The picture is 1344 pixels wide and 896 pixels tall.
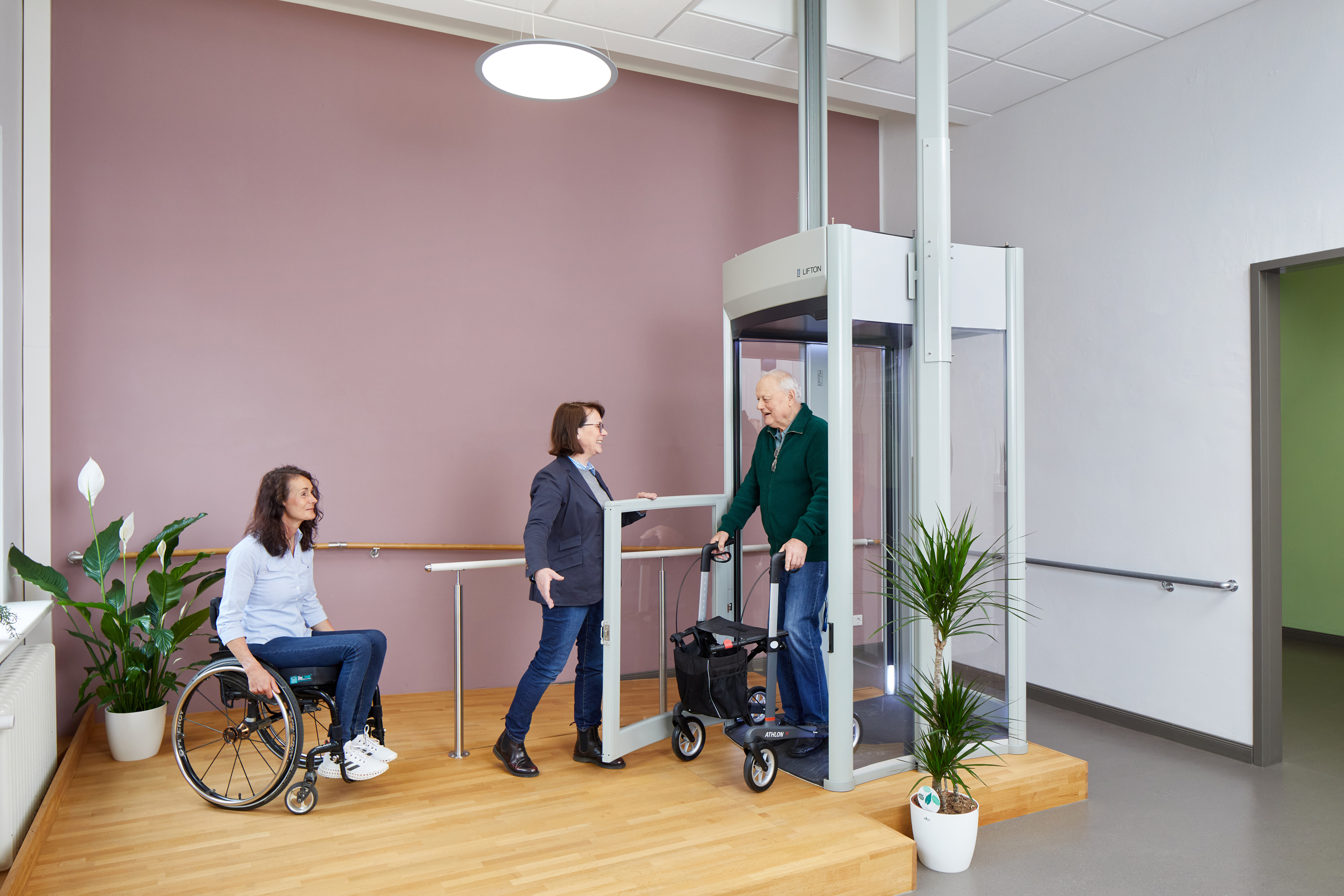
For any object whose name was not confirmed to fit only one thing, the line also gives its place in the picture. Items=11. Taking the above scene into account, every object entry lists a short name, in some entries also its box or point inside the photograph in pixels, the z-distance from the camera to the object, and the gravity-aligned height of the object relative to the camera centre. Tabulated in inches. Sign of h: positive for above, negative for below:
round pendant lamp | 127.6 +57.4
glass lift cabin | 124.7 -2.6
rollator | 124.6 -33.1
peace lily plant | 135.9 -25.1
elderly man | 132.7 -11.2
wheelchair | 112.3 -37.4
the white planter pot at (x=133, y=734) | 135.2 -42.6
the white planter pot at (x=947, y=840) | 112.3 -49.4
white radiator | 96.2 -34.0
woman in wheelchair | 115.0 -22.1
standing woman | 132.2 -17.7
